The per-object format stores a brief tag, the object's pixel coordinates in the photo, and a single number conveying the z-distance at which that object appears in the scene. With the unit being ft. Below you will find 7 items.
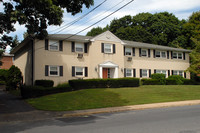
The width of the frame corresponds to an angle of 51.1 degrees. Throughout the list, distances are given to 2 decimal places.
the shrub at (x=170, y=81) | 98.79
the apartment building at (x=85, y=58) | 78.07
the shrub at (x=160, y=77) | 97.14
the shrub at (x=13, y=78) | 90.89
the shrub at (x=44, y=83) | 74.13
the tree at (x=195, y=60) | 103.58
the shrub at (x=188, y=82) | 104.67
